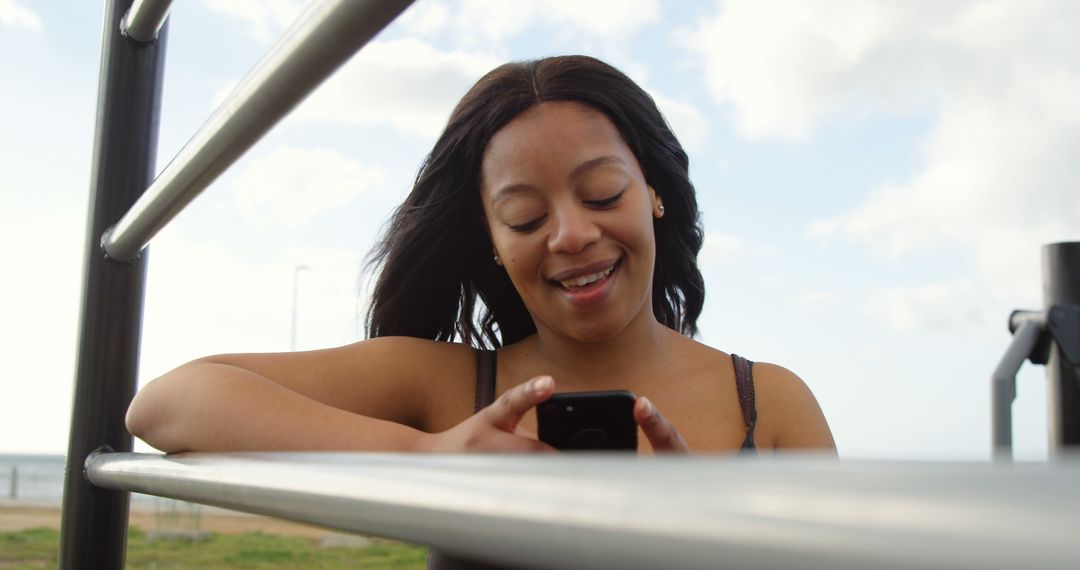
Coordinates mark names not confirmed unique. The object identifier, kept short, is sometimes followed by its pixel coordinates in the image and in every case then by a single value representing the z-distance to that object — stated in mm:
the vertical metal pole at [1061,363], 1497
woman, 1537
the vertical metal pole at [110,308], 1001
